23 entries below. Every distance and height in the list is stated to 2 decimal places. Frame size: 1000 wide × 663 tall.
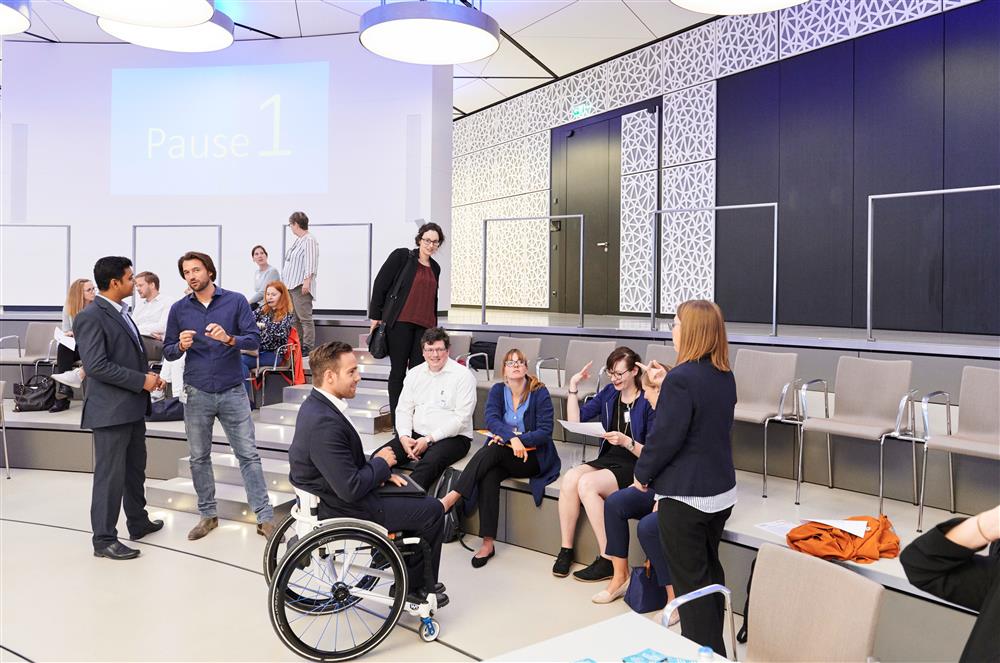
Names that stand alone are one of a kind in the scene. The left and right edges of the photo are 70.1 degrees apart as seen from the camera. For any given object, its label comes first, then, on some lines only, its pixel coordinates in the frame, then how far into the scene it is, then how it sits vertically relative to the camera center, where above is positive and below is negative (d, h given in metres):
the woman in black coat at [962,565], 1.40 -0.49
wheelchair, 2.81 -1.12
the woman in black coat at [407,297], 4.79 +0.23
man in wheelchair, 2.90 -0.57
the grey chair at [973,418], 3.61 -0.44
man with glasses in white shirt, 4.34 -0.51
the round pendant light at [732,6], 4.51 +2.10
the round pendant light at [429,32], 4.80 +2.12
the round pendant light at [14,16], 5.17 +2.30
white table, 1.58 -0.71
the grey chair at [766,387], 4.40 -0.35
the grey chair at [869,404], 3.96 -0.41
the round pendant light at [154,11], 4.64 +2.11
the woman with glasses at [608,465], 3.75 -0.73
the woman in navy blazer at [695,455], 2.62 -0.46
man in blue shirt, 4.19 -0.22
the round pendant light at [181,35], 6.05 +2.54
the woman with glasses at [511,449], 4.14 -0.70
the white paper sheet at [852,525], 3.05 -0.83
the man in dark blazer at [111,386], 3.89 -0.33
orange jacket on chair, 2.99 -0.88
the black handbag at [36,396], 6.50 -0.64
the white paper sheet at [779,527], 3.33 -0.93
